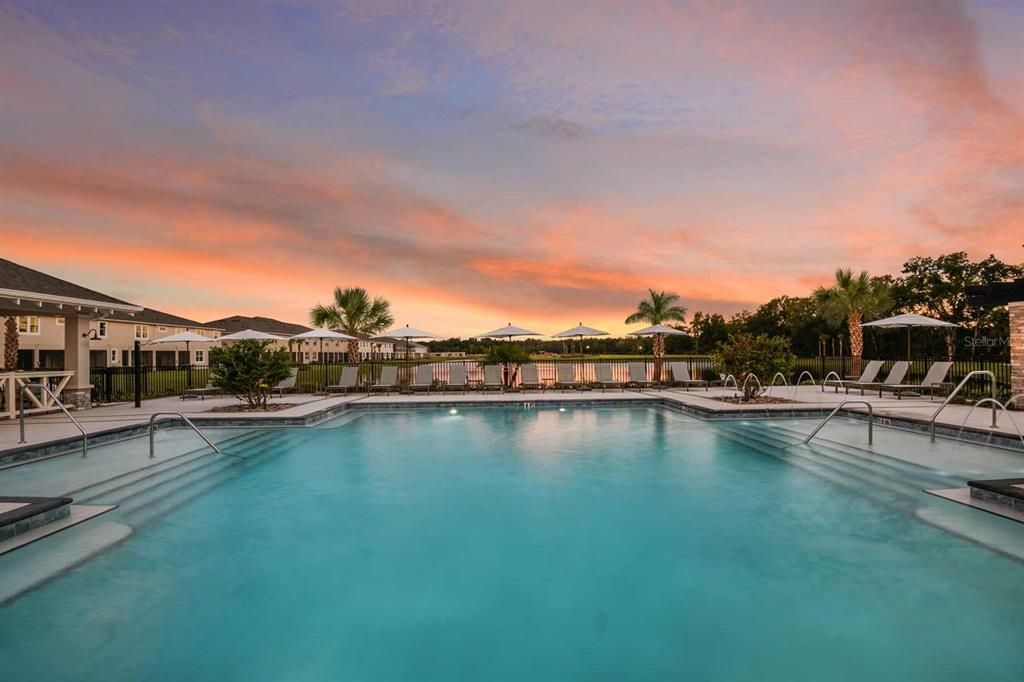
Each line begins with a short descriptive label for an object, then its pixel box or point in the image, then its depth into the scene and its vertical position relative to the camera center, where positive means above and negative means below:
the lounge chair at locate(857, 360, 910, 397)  14.62 -0.68
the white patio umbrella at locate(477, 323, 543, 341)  18.47 +0.79
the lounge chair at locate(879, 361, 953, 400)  13.65 -0.74
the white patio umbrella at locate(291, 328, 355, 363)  16.91 +0.70
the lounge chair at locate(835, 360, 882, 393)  15.62 -0.74
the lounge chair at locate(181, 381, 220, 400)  16.02 -1.09
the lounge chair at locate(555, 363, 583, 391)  18.17 -0.92
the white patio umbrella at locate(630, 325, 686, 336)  18.94 +0.82
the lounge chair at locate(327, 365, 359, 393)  17.56 -0.78
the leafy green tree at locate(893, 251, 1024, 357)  32.00 +4.13
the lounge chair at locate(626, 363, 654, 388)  18.41 -0.84
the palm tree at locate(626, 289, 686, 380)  24.62 +2.06
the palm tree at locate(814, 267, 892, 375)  22.70 +2.43
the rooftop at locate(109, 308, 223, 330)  42.12 +3.25
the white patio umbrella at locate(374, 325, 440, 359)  18.42 +0.78
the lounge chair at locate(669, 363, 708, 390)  18.19 -0.81
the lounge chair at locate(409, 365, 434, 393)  17.33 -0.83
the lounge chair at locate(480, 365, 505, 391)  18.20 -0.89
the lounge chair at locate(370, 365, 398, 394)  17.94 -0.92
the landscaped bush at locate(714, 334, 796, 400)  13.15 -0.15
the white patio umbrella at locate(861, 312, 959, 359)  15.33 +0.86
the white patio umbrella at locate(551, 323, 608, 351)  19.06 +0.78
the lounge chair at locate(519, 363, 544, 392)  17.53 -0.84
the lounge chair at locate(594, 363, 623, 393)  18.53 -0.86
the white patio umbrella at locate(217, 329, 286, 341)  15.83 +0.68
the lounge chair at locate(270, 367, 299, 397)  16.24 -0.87
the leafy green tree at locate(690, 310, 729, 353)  38.31 +1.74
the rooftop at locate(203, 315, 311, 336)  52.13 +3.37
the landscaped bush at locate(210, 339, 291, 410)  12.63 -0.29
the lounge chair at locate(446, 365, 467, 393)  17.64 -0.81
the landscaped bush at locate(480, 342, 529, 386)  18.58 -0.12
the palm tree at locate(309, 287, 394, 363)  23.53 +1.96
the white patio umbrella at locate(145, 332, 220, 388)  17.53 +0.67
